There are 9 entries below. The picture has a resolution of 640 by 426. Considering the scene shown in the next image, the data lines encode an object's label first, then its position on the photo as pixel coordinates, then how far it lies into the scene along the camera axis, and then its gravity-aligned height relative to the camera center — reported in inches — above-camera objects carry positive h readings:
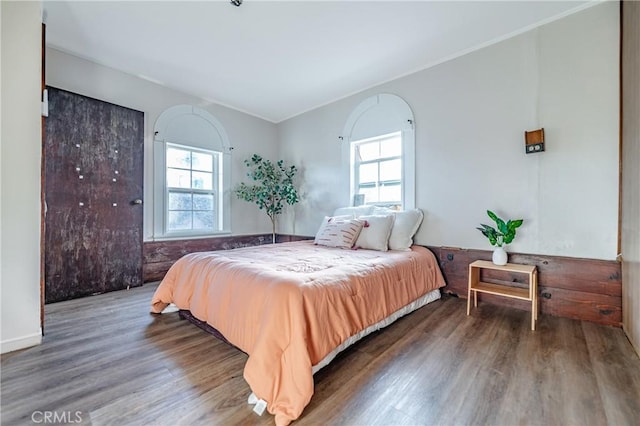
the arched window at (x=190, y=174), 137.8 +22.0
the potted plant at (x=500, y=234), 90.9 -8.0
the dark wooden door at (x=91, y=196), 105.4 +6.5
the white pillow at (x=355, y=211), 132.3 +0.4
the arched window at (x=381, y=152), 126.9 +32.7
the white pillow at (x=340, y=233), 114.8 -10.0
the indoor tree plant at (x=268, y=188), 168.4 +15.4
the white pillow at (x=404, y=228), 112.5 -7.3
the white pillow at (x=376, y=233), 110.9 -9.3
